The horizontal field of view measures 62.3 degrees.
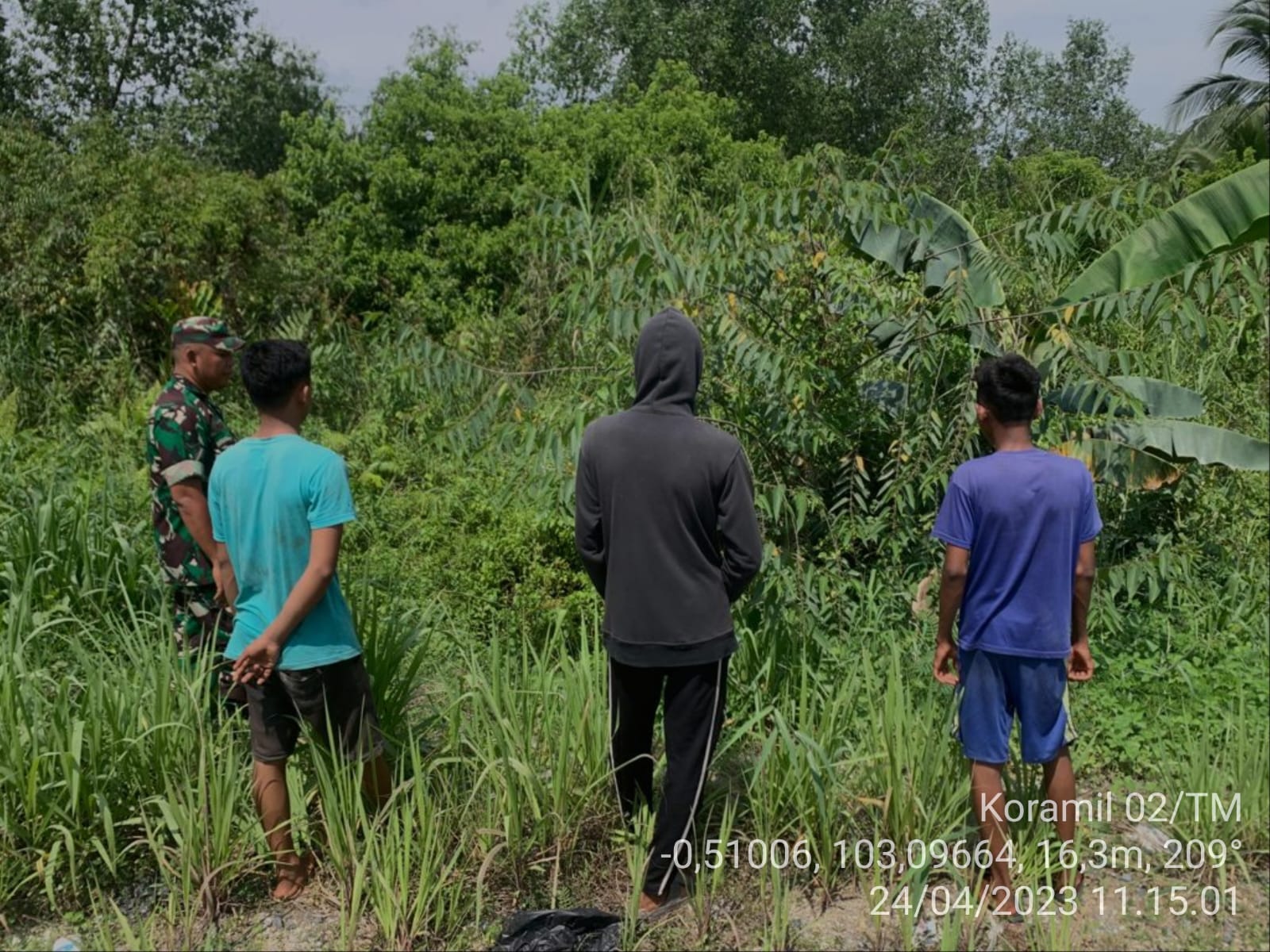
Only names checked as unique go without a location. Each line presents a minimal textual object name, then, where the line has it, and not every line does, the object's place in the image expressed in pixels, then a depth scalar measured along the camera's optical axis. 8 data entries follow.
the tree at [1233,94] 24.64
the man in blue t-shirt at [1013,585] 2.95
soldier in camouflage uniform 3.55
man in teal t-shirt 2.99
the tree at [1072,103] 30.44
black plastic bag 2.81
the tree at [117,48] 23.06
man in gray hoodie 2.93
